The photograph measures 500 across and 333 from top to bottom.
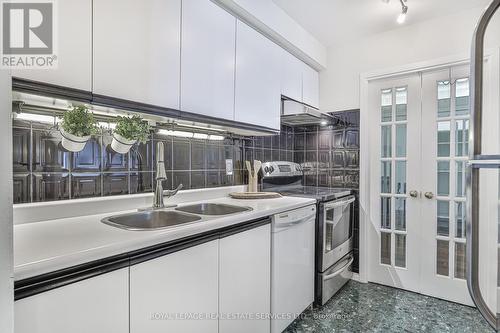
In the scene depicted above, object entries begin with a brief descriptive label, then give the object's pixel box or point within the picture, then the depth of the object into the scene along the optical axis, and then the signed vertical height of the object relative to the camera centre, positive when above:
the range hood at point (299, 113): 2.43 +0.46
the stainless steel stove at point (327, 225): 2.29 -0.53
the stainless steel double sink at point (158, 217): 1.47 -0.30
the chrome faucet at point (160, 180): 1.69 -0.10
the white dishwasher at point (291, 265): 1.82 -0.72
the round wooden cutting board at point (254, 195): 2.26 -0.25
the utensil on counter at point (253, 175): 2.52 -0.10
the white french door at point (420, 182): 2.43 -0.16
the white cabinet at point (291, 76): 2.49 +0.83
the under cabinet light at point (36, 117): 1.26 +0.22
